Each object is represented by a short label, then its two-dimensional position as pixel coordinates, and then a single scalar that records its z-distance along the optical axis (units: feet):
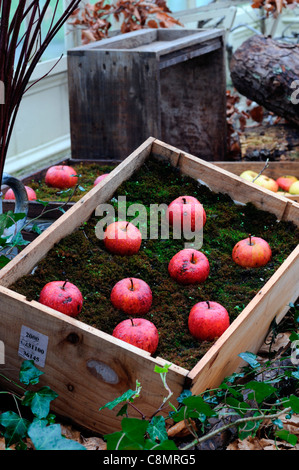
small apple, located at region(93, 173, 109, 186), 8.94
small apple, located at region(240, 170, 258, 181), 11.05
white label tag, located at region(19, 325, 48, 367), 5.31
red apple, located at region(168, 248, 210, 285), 6.37
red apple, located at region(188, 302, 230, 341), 5.61
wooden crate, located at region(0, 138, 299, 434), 4.96
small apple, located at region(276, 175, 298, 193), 11.18
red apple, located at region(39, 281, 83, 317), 5.57
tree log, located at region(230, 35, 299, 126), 12.60
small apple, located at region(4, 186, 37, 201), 8.79
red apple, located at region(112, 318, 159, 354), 5.34
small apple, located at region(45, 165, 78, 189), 9.46
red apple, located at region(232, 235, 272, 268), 6.70
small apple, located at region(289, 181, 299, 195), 10.95
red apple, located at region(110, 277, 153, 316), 5.85
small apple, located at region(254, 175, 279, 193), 10.78
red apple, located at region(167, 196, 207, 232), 7.14
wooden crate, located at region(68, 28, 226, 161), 10.42
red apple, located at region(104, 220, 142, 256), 6.66
